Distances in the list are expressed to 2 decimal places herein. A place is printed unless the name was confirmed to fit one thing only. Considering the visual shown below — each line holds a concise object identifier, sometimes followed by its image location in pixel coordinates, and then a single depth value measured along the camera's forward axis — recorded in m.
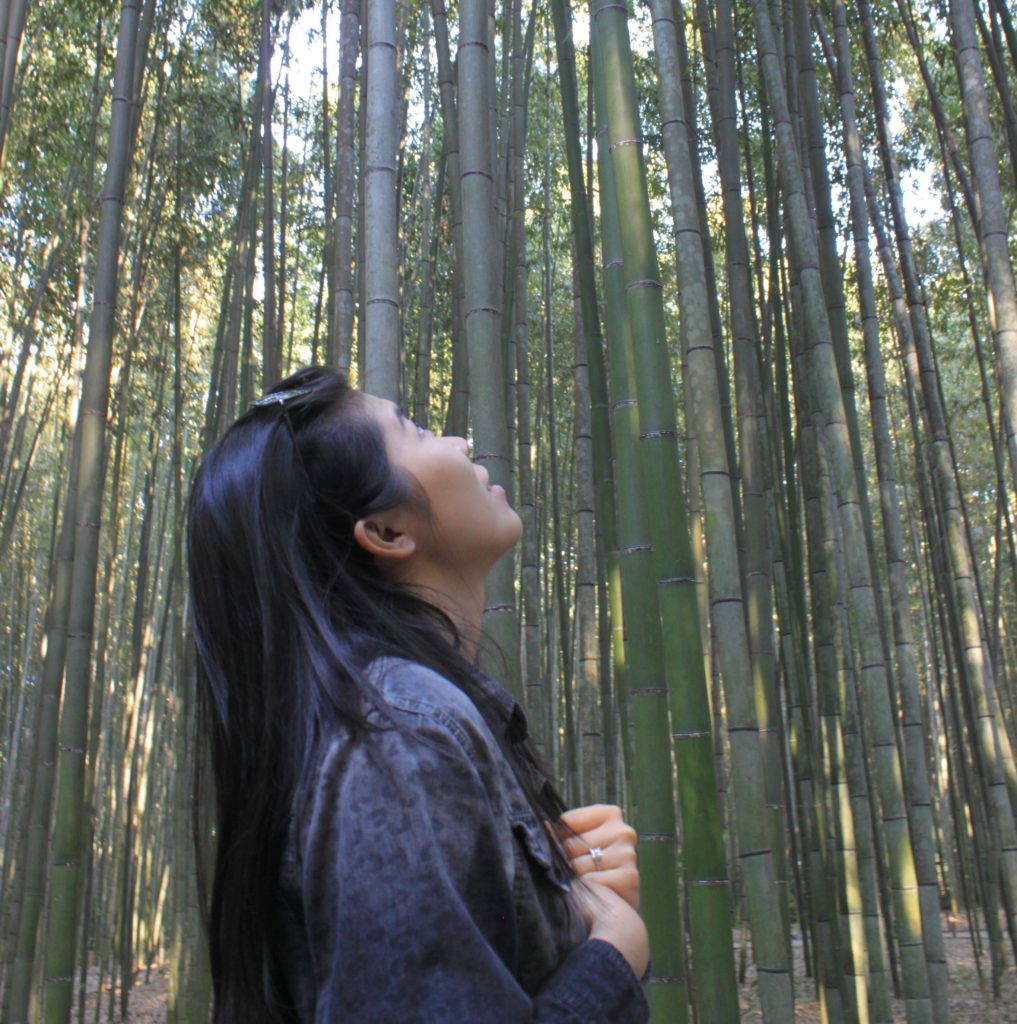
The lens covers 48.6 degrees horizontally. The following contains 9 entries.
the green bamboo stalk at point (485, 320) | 1.48
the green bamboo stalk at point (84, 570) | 2.17
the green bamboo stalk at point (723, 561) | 1.53
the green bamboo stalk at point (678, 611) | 1.38
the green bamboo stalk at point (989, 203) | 2.14
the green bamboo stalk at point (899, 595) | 2.90
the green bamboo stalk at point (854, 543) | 2.32
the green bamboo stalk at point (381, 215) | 1.70
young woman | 0.54
